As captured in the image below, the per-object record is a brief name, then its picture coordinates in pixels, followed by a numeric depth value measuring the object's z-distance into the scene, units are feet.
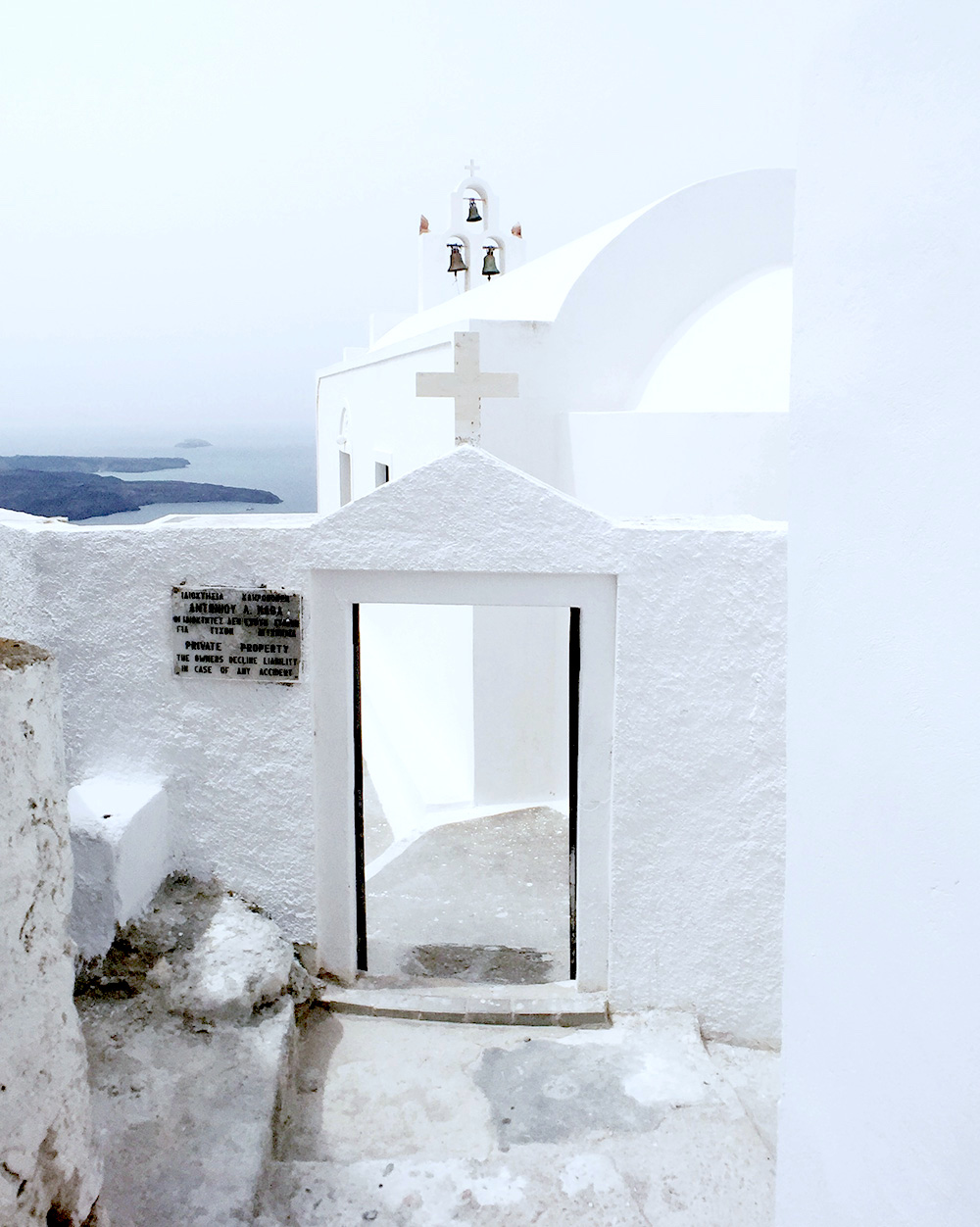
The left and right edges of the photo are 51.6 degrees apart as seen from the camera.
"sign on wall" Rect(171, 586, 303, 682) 14.58
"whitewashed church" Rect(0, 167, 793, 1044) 14.14
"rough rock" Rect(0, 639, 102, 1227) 6.80
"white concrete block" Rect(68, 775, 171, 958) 13.57
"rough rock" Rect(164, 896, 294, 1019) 13.17
